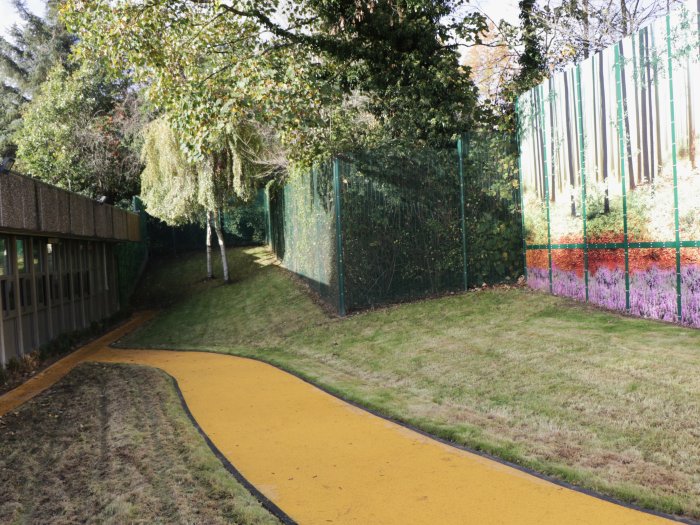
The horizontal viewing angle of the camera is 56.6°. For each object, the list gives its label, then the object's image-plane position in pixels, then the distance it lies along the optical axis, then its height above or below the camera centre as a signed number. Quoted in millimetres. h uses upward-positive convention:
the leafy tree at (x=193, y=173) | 19000 +2419
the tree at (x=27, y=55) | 39031 +12719
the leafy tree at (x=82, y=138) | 26281 +5141
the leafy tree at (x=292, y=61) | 12727 +3986
